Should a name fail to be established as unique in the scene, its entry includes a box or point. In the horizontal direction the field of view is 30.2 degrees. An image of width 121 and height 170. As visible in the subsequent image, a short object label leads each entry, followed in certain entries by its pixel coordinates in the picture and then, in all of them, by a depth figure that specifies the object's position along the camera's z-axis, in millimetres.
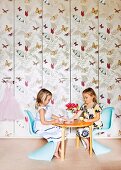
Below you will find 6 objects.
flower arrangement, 2870
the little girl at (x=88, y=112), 2924
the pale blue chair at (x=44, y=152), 2621
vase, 2950
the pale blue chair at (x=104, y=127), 2851
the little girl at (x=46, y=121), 2708
